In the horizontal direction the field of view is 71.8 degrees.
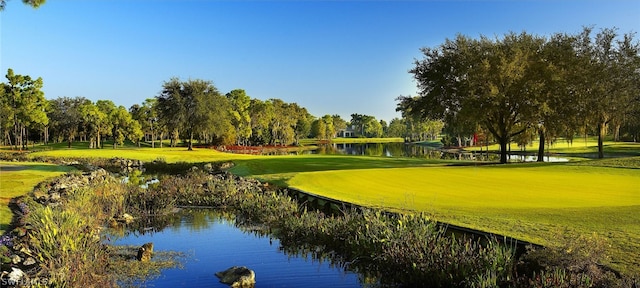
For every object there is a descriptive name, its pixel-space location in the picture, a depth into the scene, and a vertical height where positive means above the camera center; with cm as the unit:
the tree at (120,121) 8459 +319
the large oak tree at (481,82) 3584 +446
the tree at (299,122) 12709 +453
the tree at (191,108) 6794 +452
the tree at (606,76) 3716 +501
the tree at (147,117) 9500 +439
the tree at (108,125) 8369 +239
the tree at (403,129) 18700 +250
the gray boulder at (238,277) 1038 -340
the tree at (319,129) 15162 +226
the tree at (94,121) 8219 +312
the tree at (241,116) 9675 +451
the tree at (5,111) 6123 +381
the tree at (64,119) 9512 +406
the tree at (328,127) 16862 +325
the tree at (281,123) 11544 +350
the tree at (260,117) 10794 +469
